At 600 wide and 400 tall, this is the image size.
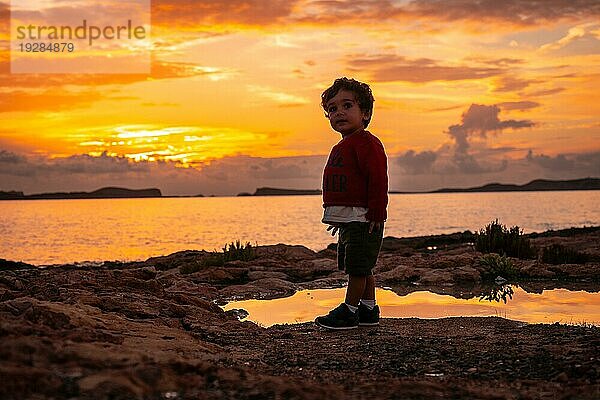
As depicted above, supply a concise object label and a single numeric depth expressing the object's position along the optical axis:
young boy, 5.99
